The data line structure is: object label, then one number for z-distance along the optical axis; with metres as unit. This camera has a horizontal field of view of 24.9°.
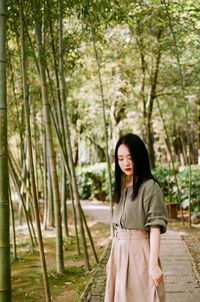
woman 2.06
